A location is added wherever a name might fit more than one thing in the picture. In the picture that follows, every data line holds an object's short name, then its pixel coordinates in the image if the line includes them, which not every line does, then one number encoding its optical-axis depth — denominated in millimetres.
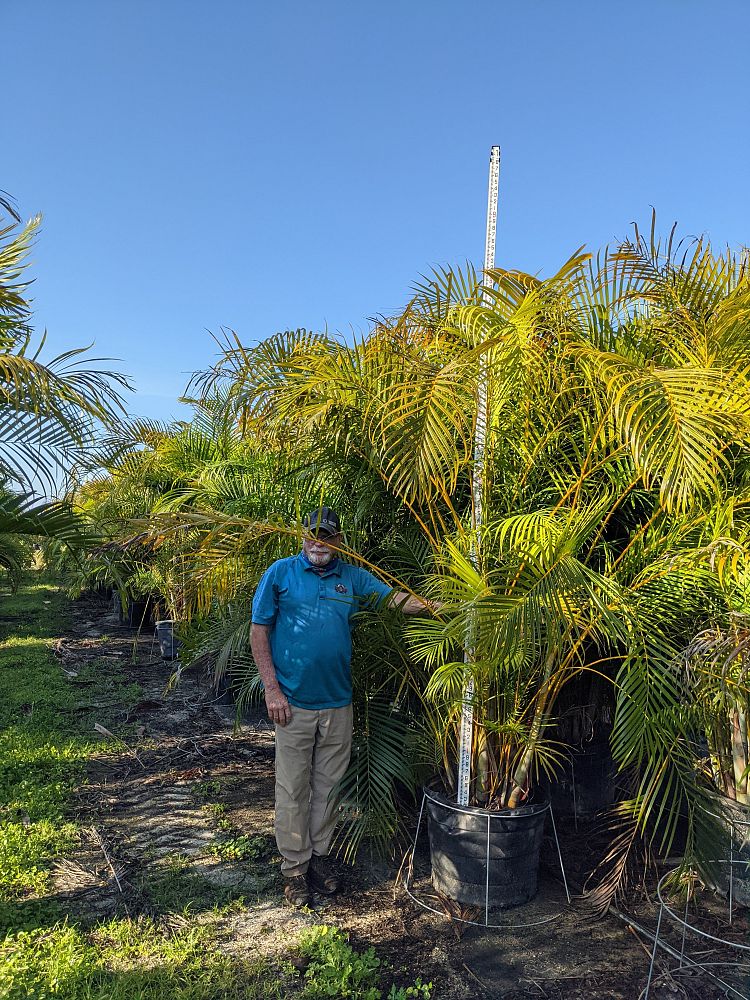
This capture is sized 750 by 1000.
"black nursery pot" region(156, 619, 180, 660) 8508
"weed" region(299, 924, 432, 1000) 2682
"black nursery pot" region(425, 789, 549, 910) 3291
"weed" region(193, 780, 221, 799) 4605
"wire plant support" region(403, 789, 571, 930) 3221
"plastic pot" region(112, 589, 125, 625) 12044
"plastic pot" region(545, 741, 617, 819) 4484
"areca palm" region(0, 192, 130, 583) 3574
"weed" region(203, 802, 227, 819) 4312
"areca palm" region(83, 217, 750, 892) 2787
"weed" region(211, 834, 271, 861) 3773
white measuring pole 3211
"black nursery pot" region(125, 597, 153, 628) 11013
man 3426
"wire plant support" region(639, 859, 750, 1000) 2783
